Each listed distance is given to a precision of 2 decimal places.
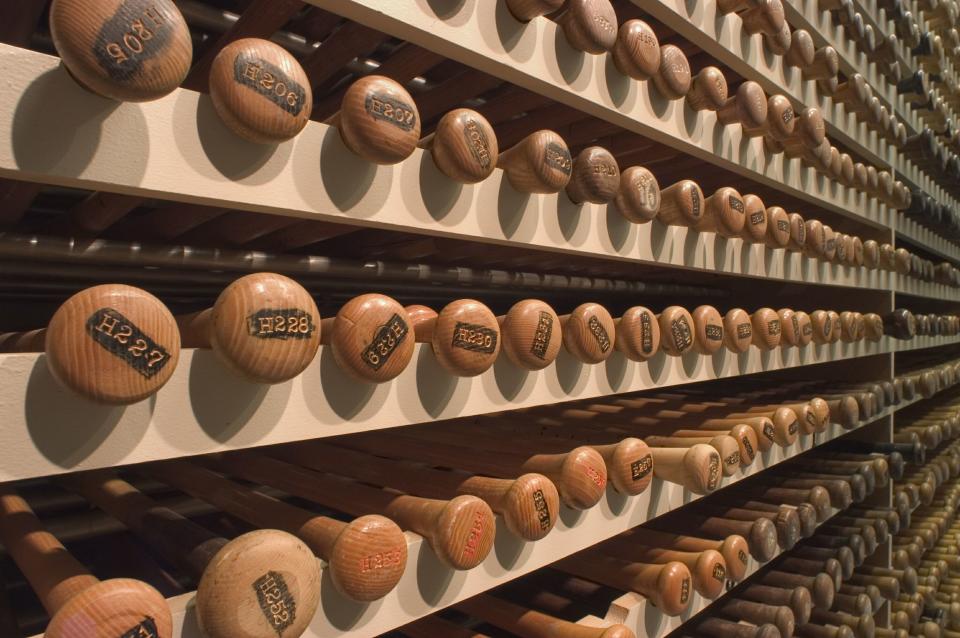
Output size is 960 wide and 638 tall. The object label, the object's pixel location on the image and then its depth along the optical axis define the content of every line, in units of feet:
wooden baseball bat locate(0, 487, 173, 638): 1.01
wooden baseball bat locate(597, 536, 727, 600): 2.46
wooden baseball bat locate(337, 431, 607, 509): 1.91
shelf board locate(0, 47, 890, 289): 1.05
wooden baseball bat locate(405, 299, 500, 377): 1.56
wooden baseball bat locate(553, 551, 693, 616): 2.32
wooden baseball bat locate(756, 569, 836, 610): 3.34
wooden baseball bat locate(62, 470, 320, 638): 1.16
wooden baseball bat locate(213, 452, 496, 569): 1.56
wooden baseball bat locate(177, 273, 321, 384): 1.15
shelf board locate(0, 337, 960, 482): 1.06
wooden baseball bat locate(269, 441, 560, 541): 1.73
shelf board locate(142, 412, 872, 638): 1.45
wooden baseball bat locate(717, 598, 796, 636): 3.01
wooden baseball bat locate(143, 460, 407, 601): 1.38
